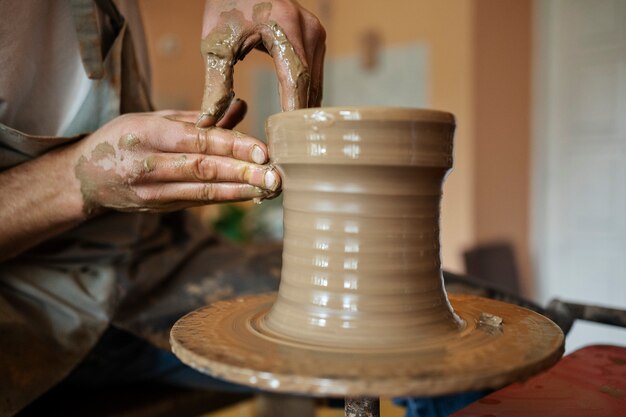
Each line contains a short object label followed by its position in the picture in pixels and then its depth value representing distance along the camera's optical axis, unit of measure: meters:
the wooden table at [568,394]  0.85
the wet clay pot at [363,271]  0.67
